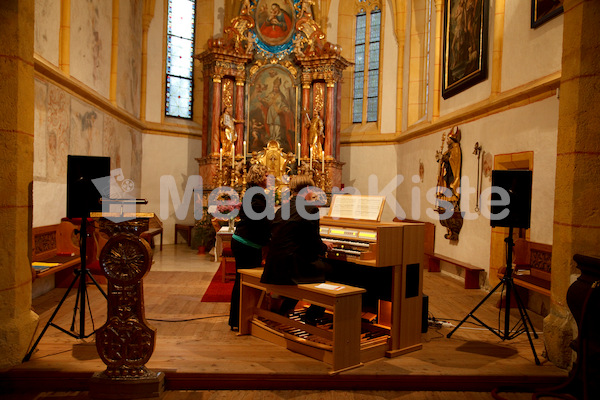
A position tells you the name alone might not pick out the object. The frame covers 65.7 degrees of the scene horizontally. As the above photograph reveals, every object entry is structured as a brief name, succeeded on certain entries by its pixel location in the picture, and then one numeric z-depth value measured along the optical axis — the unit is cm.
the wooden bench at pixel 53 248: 630
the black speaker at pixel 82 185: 443
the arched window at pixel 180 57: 1337
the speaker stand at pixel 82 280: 441
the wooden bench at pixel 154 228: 1073
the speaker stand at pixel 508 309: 455
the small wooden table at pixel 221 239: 896
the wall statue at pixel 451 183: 914
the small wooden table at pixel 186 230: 1278
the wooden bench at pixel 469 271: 802
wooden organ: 429
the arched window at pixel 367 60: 1368
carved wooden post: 357
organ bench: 396
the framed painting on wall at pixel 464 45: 832
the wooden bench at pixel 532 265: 568
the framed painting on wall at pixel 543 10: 615
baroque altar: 1229
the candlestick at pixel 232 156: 1191
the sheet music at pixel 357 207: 467
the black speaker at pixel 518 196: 465
